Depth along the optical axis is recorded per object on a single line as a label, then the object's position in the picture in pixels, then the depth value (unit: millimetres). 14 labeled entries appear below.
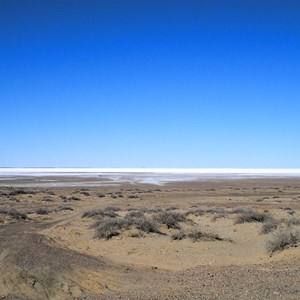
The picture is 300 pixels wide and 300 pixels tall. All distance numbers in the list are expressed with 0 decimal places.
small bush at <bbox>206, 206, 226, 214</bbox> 27912
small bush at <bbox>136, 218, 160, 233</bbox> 20661
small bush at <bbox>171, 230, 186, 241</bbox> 18595
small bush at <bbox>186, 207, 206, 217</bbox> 28016
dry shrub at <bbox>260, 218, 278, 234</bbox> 19375
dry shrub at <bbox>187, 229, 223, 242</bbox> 18250
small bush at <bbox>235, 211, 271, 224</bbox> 23281
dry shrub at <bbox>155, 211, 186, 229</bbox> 22328
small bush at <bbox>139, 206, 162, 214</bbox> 29436
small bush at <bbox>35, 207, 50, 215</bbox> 30995
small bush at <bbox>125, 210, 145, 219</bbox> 24408
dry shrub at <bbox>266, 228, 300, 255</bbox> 14609
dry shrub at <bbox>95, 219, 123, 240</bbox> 19625
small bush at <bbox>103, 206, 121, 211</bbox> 30953
